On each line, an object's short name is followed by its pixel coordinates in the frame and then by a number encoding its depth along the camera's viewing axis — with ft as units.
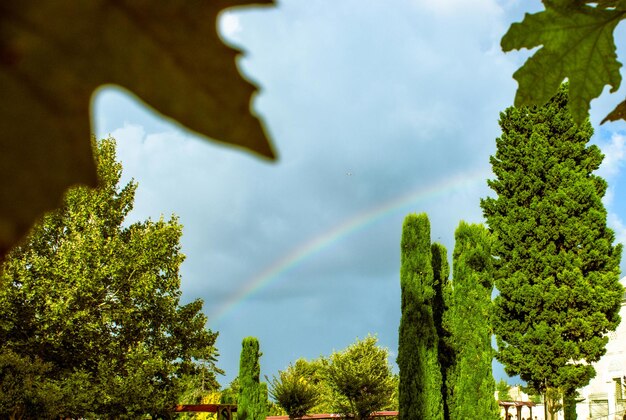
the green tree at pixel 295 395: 67.97
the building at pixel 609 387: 71.51
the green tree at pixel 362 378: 67.41
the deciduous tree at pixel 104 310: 48.08
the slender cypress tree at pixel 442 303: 48.11
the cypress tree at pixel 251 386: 52.85
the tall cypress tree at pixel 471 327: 44.80
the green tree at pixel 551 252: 50.34
